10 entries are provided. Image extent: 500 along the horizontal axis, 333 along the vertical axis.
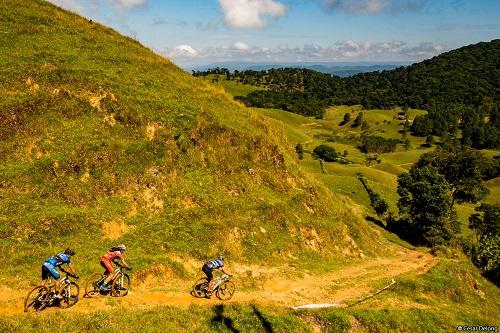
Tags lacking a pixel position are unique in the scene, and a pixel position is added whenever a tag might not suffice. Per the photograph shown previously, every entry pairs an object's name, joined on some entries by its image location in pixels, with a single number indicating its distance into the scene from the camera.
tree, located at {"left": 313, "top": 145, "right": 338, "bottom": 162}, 174.88
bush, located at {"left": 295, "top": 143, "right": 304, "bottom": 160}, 165.54
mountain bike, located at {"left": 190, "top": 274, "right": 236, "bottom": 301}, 23.72
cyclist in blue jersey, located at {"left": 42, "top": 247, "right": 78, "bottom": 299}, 18.89
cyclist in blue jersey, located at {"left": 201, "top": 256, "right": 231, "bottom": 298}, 23.00
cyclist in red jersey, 20.95
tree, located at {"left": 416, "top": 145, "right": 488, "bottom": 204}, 91.06
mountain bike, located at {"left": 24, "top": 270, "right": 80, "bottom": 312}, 18.98
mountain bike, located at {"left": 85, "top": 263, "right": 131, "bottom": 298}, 21.16
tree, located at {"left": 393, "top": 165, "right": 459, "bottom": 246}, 65.25
